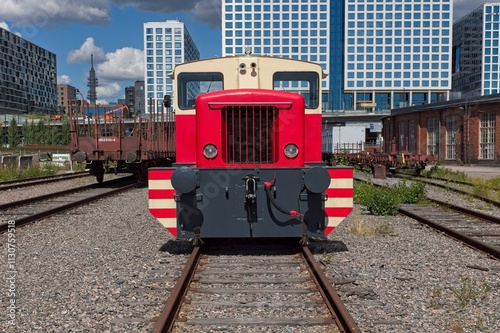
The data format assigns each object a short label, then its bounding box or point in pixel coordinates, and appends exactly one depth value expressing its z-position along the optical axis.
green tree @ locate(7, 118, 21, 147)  79.00
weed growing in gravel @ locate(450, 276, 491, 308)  4.64
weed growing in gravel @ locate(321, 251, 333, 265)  6.05
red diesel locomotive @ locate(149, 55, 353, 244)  6.20
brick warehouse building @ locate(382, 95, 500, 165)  35.06
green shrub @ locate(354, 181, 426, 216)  10.67
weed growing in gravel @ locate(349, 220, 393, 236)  8.14
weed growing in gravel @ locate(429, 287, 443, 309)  4.52
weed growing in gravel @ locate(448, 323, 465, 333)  3.93
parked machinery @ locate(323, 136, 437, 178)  22.73
